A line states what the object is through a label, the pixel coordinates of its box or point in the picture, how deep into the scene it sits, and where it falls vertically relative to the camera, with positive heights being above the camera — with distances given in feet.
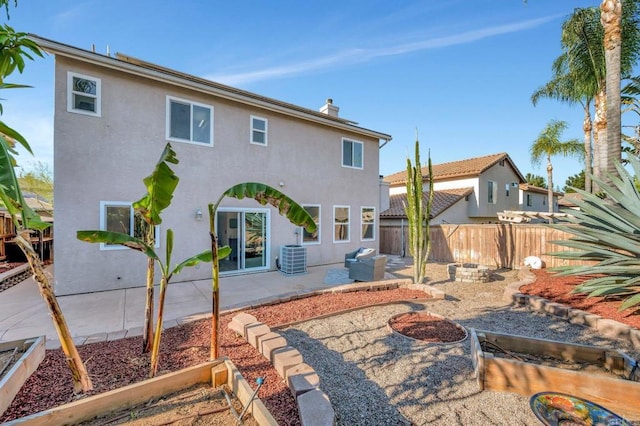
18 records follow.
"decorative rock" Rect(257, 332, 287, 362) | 12.27 -5.54
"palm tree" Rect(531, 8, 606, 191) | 42.73 +27.40
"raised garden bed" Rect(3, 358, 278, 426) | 7.70 -5.45
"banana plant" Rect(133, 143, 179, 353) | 9.89 +0.94
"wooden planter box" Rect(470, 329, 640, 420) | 10.01 -6.13
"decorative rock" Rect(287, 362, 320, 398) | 9.52 -5.66
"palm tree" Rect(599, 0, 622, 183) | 27.14 +14.00
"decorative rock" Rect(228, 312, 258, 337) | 15.06 -5.60
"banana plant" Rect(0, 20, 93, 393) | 7.97 +0.40
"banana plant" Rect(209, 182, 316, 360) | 11.24 +0.34
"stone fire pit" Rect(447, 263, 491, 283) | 30.25 -5.87
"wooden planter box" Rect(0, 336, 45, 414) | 8.81 -5.33
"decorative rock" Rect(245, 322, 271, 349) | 13.68 -5.56
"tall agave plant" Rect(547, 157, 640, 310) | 18.10 -1.41
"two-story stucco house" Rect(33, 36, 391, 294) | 24.61 +6.38
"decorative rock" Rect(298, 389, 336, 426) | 8.02 -5.71
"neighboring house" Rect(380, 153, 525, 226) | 67.15 +8.07
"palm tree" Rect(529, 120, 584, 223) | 72.95 +19.56
